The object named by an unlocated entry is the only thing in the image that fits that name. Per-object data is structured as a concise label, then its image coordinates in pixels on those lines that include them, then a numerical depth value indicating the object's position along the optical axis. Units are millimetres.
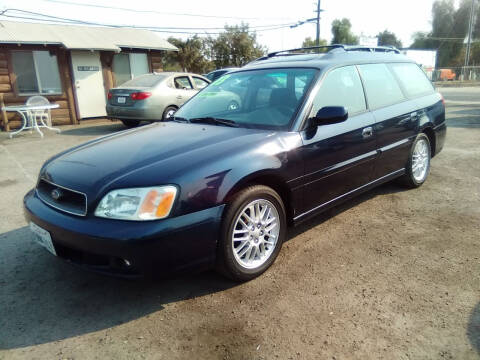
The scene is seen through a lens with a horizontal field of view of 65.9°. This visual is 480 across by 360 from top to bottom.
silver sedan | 9500
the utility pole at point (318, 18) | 30920
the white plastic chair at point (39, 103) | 10570
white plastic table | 9780
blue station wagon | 2342
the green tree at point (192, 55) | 31578
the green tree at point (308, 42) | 71088
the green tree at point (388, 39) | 78450
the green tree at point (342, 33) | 77938
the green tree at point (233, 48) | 31859
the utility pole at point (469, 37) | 34962
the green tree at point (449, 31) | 57031
